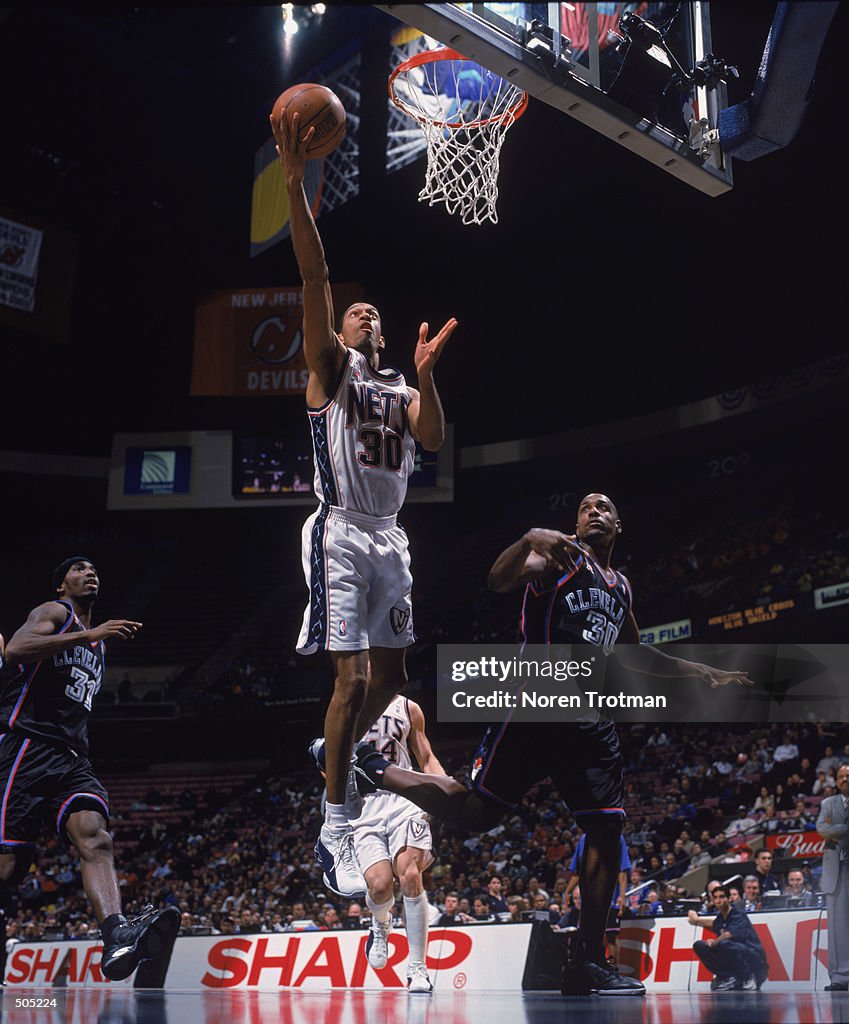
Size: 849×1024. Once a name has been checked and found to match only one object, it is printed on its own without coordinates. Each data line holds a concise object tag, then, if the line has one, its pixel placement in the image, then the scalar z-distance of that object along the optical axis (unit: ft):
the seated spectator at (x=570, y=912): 29.60
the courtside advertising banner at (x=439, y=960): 25.58
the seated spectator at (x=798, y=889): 27.84
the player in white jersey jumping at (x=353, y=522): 15.70
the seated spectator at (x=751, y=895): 27.17
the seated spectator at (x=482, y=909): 36.91
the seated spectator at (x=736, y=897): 26.13
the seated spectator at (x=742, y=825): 43.45
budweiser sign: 38.22
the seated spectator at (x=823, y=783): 41.88
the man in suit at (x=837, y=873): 23.30
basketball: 15.34
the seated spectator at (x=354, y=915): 39.68
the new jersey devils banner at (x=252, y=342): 61.26
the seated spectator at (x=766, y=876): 30.30
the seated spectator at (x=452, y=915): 30.14
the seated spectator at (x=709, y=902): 26.94
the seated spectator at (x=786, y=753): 48.16
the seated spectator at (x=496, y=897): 38.55
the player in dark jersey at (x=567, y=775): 16.49
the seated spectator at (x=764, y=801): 44.41
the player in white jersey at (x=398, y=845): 21.15
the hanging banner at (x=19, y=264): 56.03
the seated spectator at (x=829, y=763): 42.99
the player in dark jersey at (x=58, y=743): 16.22
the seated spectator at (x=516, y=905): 37.60
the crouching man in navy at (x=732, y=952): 25.35
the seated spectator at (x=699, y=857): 40.90
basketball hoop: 23.11
